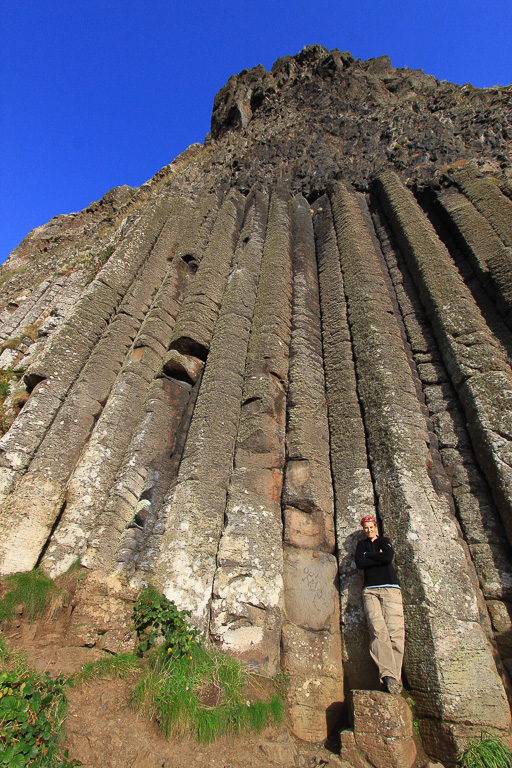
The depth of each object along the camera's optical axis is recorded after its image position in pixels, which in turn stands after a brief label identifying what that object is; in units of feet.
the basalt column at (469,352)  15.61
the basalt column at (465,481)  13.95
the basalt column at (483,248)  21.54
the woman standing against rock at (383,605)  11.82
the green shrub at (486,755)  9.93
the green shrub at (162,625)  12.16
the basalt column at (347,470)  13.23
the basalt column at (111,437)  15.40
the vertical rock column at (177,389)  15.37
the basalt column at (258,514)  13.04
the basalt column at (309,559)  12.36
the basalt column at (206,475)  13.83
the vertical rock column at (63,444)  15.25
